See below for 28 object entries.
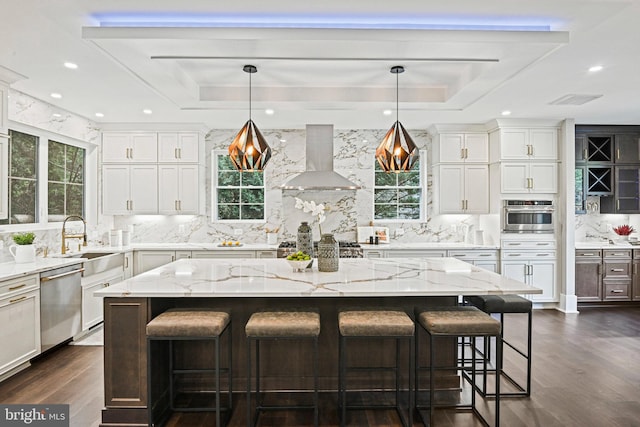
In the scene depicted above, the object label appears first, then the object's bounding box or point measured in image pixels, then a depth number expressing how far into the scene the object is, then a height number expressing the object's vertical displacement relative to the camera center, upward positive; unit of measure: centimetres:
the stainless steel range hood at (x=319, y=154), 523 +86
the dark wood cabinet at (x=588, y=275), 574 -86
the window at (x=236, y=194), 650 +36
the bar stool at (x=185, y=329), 248 -71
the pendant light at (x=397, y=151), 349 +57
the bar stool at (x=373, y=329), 253 -72
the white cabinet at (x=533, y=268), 567 -75
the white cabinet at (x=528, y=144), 566 +102
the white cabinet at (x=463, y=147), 598 +103
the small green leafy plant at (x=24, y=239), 396 -22
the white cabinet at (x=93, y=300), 450 -97
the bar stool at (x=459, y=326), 254 -71
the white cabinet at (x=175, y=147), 593 +103
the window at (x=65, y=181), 508 +48
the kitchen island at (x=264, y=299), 262 -61
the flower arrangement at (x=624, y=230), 608 -23
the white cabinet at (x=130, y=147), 590 +102
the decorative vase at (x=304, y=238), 364 -20
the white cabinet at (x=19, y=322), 328 -91
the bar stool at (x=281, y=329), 248 -72
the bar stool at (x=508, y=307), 308 -74
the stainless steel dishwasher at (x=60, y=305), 380 -89
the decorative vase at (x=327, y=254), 326 -31
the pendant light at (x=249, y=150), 345 +57
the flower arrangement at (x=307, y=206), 439 +11
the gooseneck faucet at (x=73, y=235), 491 -24
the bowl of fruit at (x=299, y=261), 320 -36
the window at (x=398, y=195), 654 +34
